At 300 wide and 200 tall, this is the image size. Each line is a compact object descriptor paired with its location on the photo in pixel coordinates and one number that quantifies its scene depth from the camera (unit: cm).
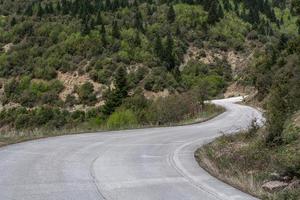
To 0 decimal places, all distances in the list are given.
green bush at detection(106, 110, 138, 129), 4318
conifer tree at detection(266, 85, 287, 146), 1573
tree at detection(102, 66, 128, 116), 5359
